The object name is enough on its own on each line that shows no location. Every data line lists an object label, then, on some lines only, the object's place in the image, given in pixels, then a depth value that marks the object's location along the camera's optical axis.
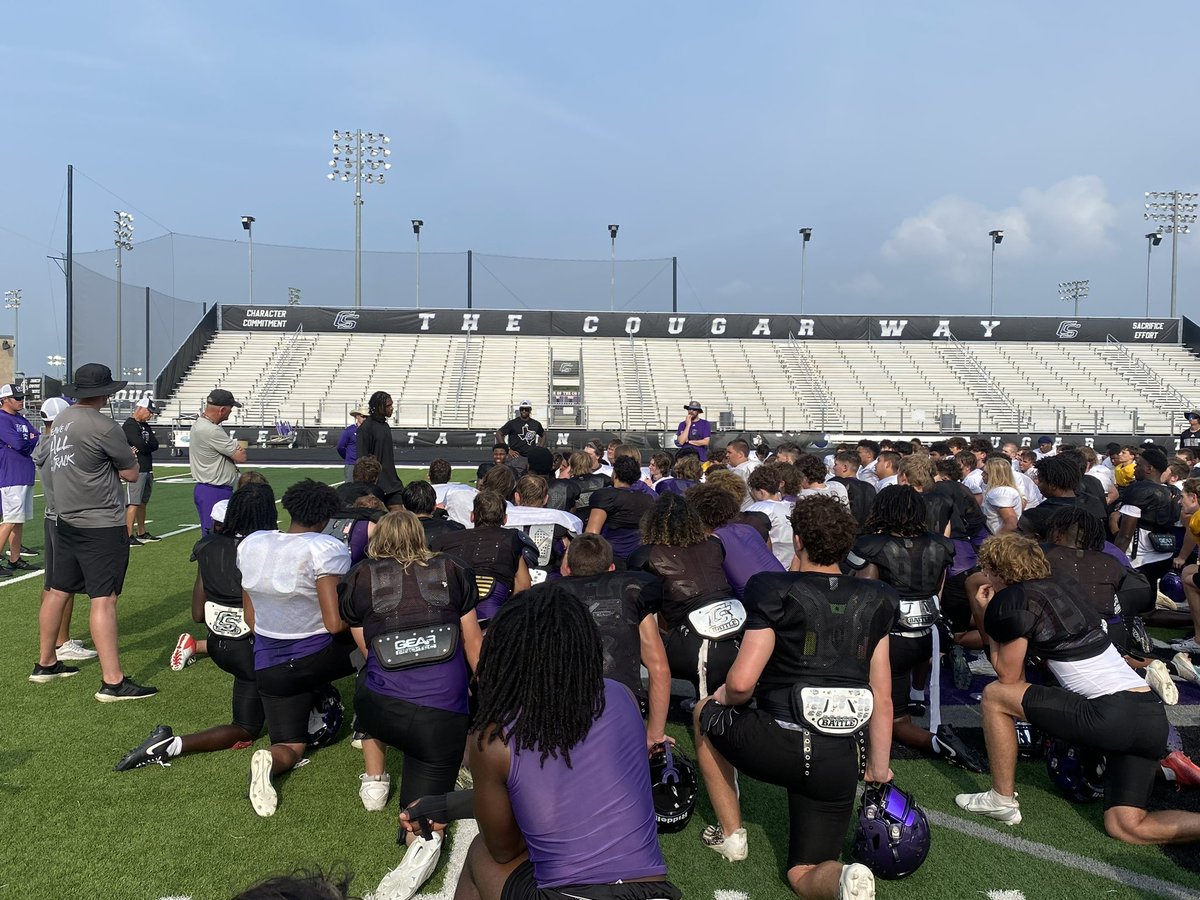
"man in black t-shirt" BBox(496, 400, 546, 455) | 10.43
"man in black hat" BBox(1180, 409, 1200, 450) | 12.26
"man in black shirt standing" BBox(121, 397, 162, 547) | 10.45
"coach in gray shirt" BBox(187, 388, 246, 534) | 7.00
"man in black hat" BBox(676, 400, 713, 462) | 13.10
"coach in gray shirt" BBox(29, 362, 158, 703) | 5.41
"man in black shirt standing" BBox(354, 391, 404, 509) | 7.86
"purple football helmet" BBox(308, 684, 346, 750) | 4.75
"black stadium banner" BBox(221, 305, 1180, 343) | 40.66
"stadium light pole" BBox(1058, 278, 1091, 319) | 57.16
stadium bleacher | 33.59
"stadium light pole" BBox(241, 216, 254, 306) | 45.40
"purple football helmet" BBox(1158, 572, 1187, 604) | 7.67
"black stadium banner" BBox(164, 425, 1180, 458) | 28.66
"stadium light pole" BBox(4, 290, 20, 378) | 73.50
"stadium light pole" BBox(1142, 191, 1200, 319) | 47.03
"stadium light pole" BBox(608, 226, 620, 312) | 50.03
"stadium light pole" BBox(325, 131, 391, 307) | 40.69
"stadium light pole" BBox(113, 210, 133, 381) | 42.50
